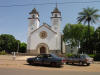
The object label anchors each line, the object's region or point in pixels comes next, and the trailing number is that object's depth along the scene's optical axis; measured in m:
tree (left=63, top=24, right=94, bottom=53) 46.78
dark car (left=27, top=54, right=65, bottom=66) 14.85
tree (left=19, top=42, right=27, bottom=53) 70.06
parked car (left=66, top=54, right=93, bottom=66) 17.67
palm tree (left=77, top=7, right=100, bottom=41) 34.66
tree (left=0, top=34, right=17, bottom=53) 66.88
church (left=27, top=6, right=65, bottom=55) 42.62
